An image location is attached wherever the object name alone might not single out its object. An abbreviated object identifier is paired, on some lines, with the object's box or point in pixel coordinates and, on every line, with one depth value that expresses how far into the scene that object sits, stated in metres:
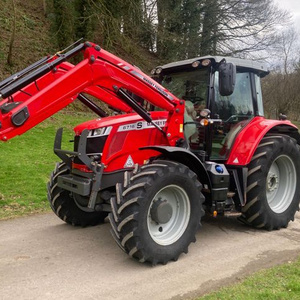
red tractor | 3.83
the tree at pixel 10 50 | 14.93
